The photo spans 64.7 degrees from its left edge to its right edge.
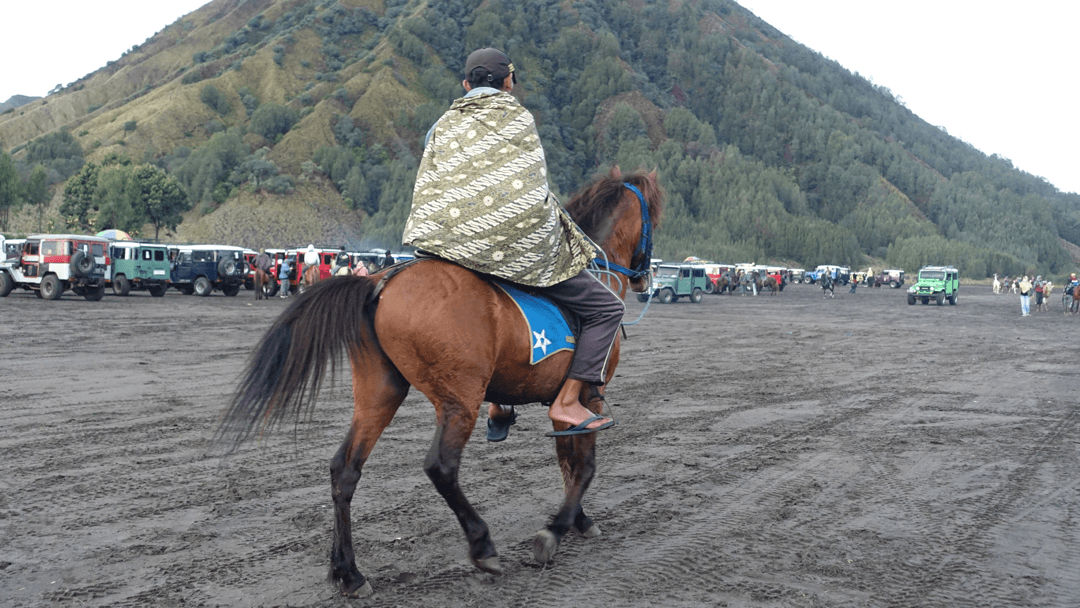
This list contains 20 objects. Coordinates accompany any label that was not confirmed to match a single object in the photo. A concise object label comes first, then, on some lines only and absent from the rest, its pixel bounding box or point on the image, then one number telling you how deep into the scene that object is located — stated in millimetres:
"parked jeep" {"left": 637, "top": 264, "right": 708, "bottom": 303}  43469
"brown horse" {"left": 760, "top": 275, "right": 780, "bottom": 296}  59750
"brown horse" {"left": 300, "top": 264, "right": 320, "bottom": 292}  31625
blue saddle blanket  4523
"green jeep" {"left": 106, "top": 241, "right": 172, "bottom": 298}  32062
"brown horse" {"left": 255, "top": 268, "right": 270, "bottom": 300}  33688
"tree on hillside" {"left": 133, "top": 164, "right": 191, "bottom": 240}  74125
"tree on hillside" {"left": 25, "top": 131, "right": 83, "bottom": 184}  106688
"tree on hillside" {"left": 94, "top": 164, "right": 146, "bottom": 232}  71875
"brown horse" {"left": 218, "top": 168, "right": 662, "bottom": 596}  4148
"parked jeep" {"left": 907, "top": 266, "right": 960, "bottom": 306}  46812
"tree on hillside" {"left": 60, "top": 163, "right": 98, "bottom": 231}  75938
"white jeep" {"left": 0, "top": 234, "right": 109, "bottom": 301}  27688
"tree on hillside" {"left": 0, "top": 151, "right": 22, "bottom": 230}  67750
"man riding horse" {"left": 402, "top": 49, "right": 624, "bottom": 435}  4371
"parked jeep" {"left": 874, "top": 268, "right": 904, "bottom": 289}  91950
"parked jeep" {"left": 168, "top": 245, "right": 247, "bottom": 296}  34906
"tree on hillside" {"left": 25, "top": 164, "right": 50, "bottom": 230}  74000
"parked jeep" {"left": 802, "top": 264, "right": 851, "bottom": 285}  88388
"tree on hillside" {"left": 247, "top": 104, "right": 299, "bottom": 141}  111438
